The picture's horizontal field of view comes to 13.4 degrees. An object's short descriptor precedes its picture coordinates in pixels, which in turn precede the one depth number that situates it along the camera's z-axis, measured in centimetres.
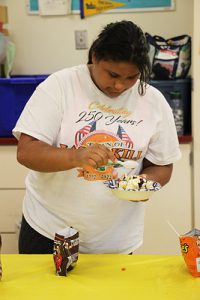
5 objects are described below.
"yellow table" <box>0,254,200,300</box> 241
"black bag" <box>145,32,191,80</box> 388
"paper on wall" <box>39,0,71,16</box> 429
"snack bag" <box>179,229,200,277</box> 251
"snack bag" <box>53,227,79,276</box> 252
